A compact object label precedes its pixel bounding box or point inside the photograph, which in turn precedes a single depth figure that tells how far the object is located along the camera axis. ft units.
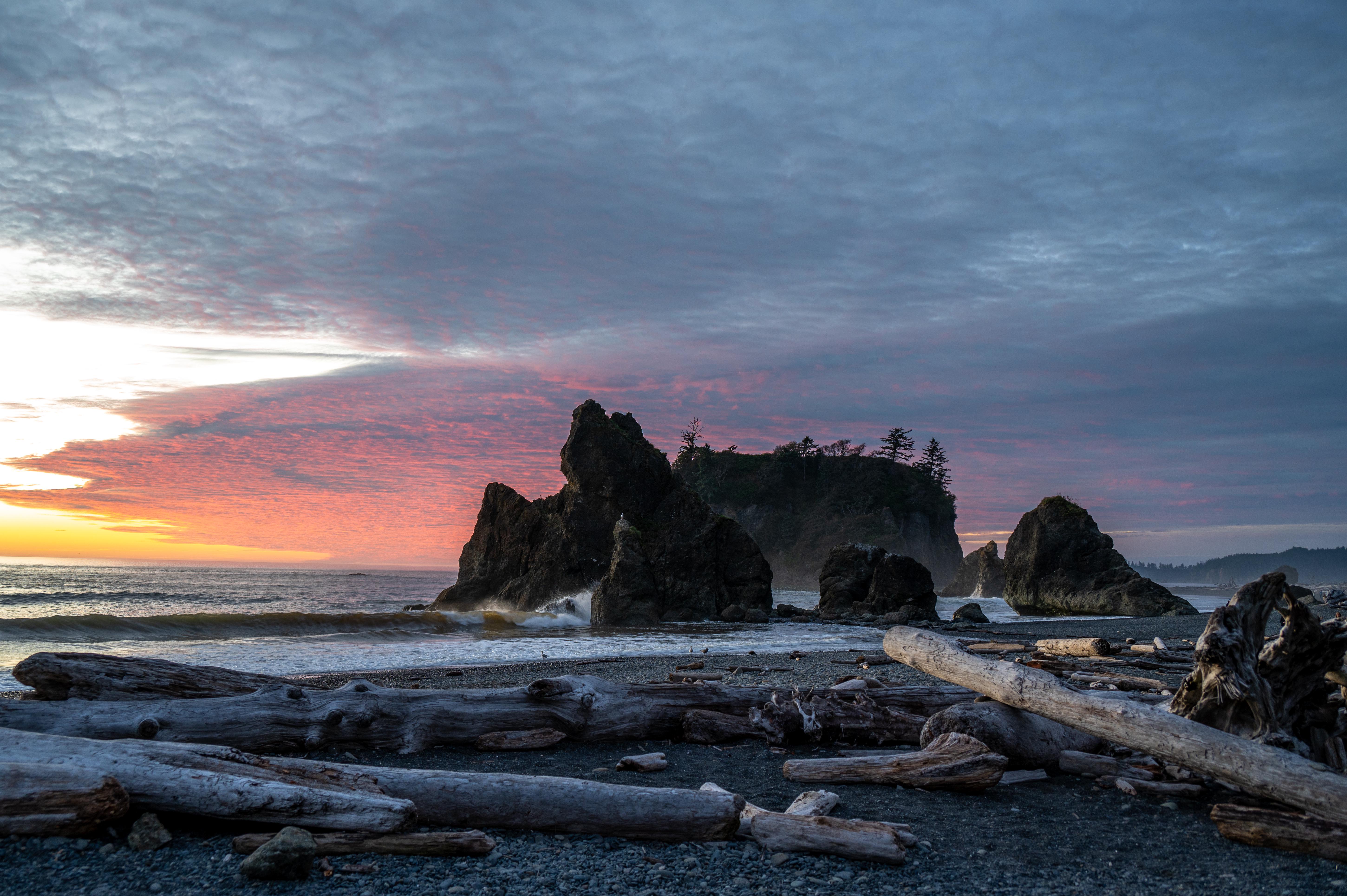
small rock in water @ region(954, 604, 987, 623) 110.32
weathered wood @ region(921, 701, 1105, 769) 20.11
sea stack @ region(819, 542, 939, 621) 118.01
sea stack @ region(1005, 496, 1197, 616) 147.23
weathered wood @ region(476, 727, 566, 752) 21.27
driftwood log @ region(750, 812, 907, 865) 13.19
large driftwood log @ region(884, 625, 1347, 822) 14.07
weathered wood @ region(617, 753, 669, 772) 19.52
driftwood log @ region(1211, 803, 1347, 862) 13.47
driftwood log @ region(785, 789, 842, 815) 15.25
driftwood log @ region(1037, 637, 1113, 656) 44.57
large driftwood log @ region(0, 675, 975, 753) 17.24
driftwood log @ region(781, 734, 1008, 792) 17.99
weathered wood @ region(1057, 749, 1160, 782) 20.20
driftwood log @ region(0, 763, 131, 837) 11.78
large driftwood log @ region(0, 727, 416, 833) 12.64
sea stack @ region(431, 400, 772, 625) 115.44
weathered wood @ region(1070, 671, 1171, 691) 31.60
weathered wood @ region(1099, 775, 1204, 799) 18.07
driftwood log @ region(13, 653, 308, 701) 18.22
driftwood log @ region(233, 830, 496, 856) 12.23
